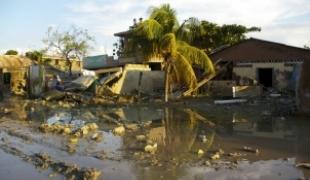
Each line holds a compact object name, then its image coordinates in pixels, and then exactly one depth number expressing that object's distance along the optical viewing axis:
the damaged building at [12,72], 23.43
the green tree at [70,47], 29.06
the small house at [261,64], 17.02
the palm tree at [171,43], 14.00
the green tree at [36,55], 30.87
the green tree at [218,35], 22.09
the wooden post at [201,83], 16.07
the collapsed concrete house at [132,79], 17.54
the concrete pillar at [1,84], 20.36
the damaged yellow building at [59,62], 30.71
